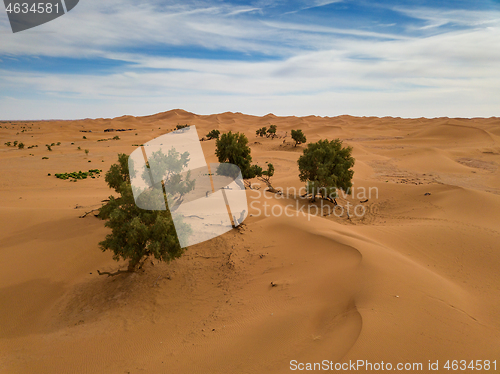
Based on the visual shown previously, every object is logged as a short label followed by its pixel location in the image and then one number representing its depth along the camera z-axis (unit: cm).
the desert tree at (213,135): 5262
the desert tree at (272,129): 5228
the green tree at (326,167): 1802
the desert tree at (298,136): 4444
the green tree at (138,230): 811
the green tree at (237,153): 2121
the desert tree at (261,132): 5450
